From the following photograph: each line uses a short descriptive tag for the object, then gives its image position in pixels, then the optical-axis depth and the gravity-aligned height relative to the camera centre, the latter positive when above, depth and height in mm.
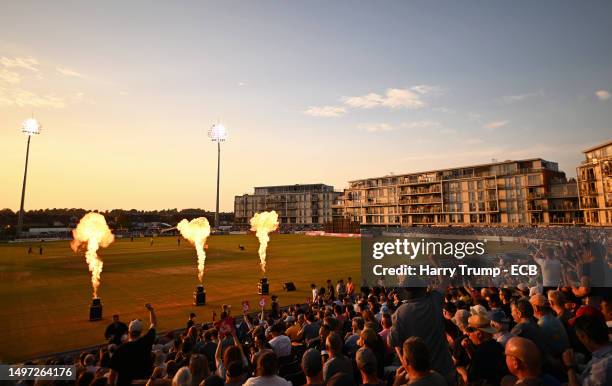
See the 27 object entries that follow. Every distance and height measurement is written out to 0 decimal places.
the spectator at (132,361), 6573 -2663
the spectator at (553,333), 5434 -1717
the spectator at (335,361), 5016 -2019
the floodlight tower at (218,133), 85188 +23477
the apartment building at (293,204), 151125 +10608
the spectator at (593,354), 3475 -1429
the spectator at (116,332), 10531 -3321
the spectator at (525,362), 3410 -1394
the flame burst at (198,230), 26484 -269
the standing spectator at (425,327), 4965 -1498
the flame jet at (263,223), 31259 +325
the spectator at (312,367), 4516 -1873
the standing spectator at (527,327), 5406 -1639
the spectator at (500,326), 5684 -1715
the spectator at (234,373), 4738 -2054
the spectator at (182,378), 4738 -2129
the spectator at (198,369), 5048 -2158
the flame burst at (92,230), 23016 -221
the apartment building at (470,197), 69750 +7398
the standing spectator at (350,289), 20503 -3829
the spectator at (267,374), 4348 -1918
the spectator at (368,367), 4344 -1805
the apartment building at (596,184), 58938 +7562
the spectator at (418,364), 3625 -1517
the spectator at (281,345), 7645 -2706
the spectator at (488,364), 4566 -1886
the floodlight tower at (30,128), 76812 +22682
